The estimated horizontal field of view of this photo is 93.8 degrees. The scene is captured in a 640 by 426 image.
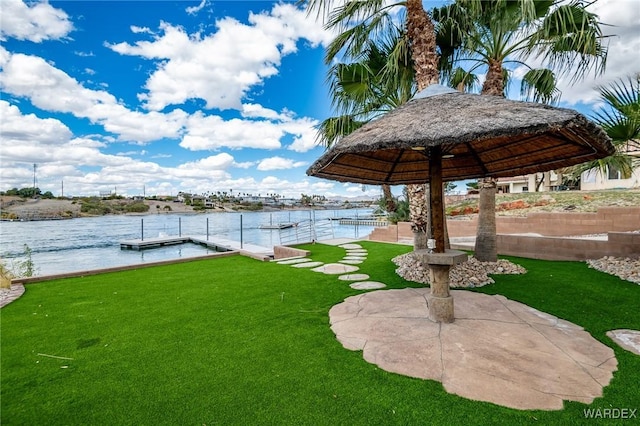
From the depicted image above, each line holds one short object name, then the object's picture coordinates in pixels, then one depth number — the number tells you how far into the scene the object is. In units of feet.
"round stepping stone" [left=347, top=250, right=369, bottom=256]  29.19
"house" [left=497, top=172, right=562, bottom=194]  86.63
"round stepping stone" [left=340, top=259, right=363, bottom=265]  24.71
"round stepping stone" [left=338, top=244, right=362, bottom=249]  33.71
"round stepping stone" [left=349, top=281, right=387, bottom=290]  17.12
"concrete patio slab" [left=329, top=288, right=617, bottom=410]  7.26
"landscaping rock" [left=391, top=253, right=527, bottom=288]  17.88
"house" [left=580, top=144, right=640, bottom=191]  54.57
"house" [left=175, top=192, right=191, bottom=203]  228.63
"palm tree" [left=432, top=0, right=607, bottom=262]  17.97
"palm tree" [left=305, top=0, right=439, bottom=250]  19.60
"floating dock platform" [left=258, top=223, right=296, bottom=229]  95.66
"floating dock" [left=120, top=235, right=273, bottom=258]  47.45
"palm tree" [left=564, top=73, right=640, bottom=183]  16.48
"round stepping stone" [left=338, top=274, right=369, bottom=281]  19.15
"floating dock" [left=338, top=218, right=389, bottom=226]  68.07
